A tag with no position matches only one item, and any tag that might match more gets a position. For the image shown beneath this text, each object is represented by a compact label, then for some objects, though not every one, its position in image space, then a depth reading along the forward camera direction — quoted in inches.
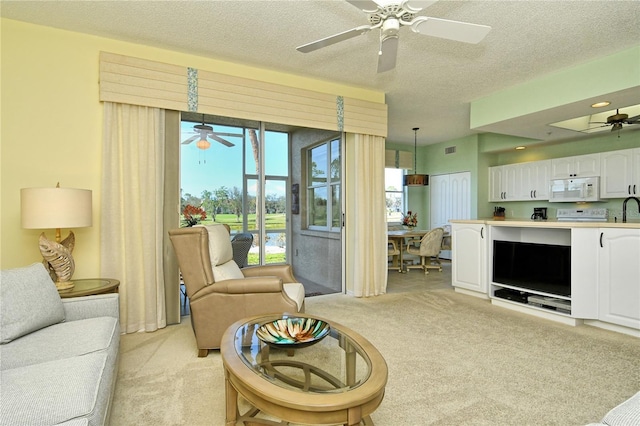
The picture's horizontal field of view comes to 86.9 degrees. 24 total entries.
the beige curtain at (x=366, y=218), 175.9
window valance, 123.7
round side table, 95.5
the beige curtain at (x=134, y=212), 122.3
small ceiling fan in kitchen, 164.7
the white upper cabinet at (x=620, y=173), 196.9
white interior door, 291.4
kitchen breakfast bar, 120.8
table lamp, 95.3
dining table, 246.1
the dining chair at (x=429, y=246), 239.0
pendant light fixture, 253.0
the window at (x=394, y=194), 319.9
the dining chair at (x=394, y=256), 244.5
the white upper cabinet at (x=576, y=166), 215.9
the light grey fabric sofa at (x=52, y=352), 46.5
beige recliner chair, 100.6
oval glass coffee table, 47.7
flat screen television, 137.2
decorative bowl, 67.3
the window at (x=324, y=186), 184.2
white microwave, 214.4
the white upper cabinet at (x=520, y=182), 246.7
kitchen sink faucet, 204.5
